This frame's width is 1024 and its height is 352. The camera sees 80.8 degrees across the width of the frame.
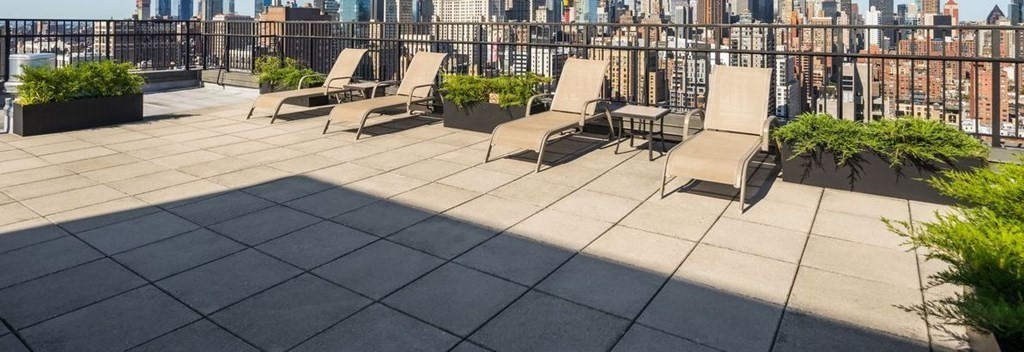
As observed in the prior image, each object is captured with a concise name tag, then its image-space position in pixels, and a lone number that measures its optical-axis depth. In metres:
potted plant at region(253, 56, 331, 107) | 11.55
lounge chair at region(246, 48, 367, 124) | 9.67
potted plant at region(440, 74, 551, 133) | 8.62
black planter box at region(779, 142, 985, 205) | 5.46
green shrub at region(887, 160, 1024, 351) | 2.15
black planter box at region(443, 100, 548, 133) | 8.71
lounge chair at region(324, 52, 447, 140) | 8.57
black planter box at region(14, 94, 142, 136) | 8.51
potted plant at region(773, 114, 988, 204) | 5.45
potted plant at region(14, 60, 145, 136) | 8.54
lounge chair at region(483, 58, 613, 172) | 6.61
